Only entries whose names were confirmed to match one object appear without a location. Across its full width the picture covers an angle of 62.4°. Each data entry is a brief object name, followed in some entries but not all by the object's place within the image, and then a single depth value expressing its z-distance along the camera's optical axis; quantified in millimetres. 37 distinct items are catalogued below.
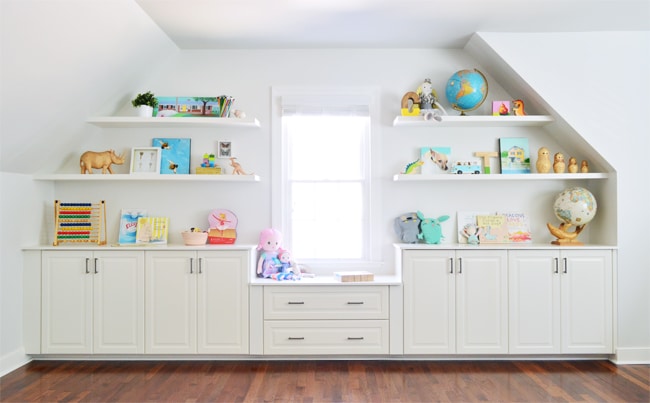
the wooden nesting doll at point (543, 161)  4254
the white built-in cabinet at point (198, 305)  3998
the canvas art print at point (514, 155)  4391
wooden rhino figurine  4207
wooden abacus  4242
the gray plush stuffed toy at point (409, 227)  4332
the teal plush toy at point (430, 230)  4301
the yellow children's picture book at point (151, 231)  4289
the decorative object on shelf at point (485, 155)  4414
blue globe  4168
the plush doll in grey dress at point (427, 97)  4242
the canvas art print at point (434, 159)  4414
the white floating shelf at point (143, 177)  4117
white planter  4172
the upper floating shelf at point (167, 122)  4113
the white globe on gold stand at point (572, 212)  4098
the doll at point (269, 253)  4207
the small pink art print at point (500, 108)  4254
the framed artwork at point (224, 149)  4441
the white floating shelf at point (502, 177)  4098
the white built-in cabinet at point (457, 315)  3998
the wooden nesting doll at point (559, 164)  4223
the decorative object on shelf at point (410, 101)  4281
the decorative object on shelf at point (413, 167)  4336
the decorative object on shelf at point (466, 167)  4348
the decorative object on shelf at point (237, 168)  4277
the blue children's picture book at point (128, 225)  4336
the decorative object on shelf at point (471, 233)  4312
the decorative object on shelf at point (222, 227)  4312
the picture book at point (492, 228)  4352
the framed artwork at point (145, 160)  4352
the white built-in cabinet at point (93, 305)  3998
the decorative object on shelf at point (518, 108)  4223
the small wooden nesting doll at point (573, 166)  4174
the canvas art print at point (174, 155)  4395
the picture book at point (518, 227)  4375
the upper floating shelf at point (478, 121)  4141
